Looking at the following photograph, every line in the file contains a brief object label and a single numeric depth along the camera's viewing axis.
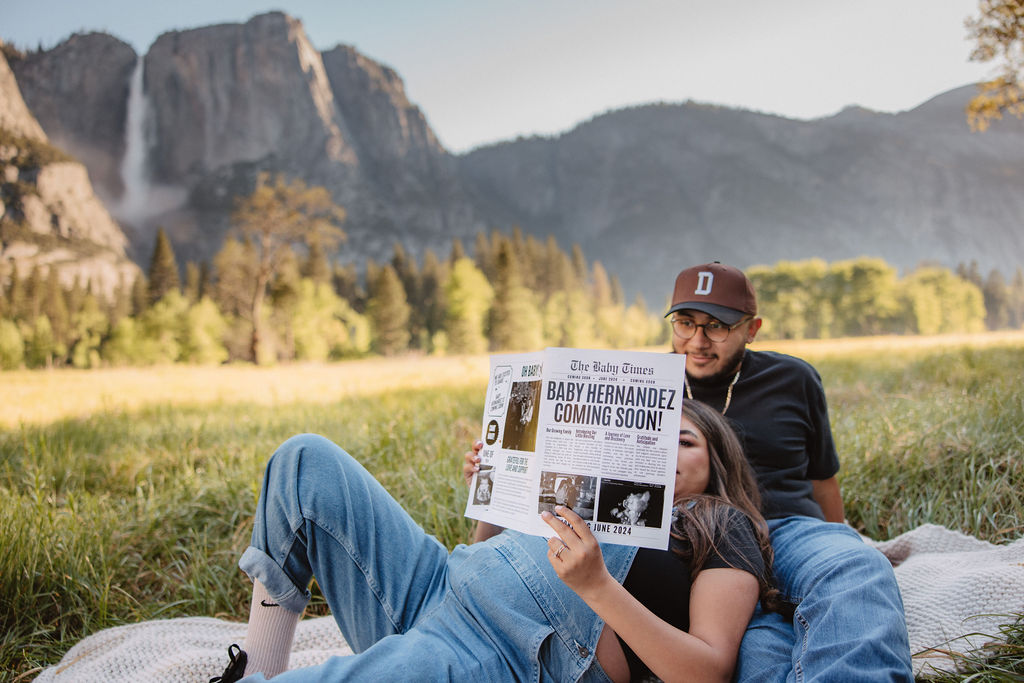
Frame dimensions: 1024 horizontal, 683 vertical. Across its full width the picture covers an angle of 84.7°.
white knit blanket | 1.52
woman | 1.07
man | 1.17
